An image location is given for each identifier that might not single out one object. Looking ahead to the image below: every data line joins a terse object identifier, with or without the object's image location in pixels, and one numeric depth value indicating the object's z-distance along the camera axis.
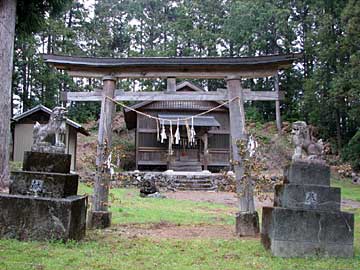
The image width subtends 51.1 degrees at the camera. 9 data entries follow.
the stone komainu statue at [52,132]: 7.02
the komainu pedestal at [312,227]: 6.14
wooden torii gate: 8.76
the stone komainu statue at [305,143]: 6.64
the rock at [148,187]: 16.79
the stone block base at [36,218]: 6.30
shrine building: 23.88
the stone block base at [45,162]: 6.86
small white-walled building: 22.47
